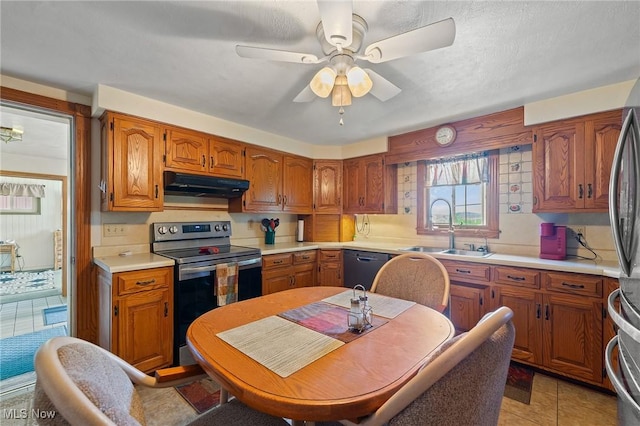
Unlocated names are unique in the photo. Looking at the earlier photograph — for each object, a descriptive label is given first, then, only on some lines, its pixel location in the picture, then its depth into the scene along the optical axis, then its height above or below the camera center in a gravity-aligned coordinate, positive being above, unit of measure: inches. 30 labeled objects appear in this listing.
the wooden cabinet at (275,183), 126.4 +14.4
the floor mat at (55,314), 130.1 -50.8
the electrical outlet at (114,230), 98.3 -6.2
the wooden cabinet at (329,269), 137.7 -28.2
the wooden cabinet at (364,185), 140.6 +14.5
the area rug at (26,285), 170.6 -50.5
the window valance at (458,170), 118.9 +19.0
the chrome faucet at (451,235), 122.1 -10.2
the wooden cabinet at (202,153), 102.8 +23.4
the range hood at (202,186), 99.9 +10.3
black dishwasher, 123.9 -25.0
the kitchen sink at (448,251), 110.5 -16.7
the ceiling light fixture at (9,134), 122.2 +36.2
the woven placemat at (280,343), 36.9 -19.9
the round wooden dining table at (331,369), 30.0 -20.2
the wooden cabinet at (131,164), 89.5 +16.4
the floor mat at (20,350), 89.0 -50.3
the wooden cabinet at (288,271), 118.4 -26.6
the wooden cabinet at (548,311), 77.0 -30.4
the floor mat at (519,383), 76.7 -50.8
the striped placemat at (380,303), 56.7 -20.4
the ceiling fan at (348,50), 43.8 +30.3
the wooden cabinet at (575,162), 84.0 +15.9
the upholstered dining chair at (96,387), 20.2 -15.9
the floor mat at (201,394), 73.5 -50.8
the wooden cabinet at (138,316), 79.1 -31.1
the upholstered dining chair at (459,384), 27.7 -17.6
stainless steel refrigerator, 42.0 -7.7
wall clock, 114.9 +32.2
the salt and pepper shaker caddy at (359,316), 47.4 -18.0
